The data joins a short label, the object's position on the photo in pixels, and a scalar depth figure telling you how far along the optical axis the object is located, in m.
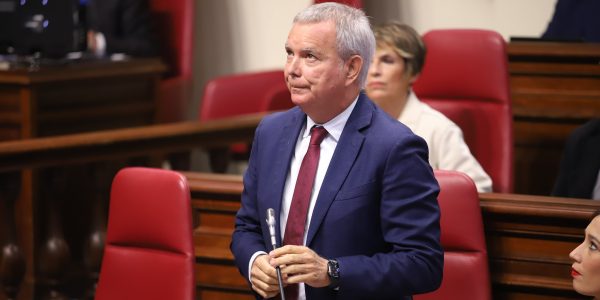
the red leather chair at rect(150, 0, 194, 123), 12.36
